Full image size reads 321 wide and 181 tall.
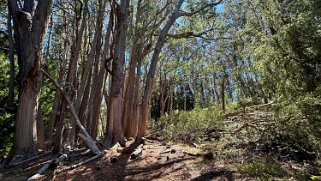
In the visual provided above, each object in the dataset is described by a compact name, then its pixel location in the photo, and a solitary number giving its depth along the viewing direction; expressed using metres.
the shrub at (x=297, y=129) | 5.68
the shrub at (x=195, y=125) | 10.02
